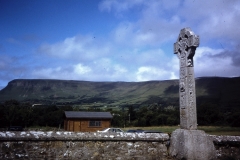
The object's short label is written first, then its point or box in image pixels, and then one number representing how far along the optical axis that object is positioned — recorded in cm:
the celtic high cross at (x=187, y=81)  687
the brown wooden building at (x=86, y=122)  3922
